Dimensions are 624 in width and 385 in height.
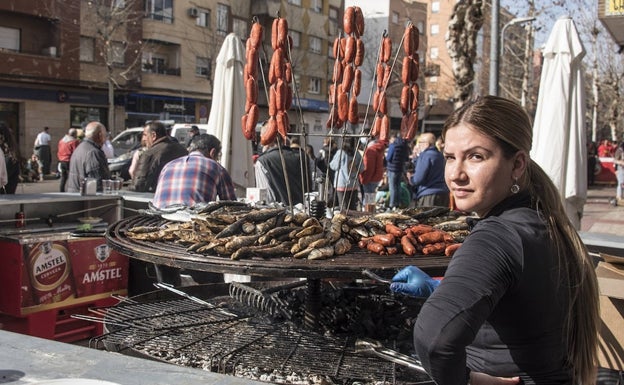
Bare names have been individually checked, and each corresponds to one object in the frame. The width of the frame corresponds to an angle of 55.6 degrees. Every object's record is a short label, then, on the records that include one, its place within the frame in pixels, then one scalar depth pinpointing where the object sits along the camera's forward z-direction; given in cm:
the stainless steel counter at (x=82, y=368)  172
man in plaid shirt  562
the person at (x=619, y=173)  1855
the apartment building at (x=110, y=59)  2895
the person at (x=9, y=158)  827
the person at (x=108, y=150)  1632
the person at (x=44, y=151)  2473
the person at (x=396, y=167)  1262
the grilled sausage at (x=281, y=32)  399
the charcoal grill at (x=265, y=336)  294
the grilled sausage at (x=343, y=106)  443
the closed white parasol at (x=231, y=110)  877
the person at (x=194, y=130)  1360
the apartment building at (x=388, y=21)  5053
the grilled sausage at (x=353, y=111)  444
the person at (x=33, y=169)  2238
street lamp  1259
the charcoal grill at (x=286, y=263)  282
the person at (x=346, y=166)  1040
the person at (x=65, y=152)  1491
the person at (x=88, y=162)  842
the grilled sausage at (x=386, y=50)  450
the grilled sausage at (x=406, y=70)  432
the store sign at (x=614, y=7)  1070
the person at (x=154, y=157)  825
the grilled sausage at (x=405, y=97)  446
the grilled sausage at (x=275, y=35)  400
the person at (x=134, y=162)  1077
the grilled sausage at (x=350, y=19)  438
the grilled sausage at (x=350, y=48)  439
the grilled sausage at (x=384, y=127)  476
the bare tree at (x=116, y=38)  3041
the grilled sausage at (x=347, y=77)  439
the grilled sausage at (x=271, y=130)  417
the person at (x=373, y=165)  1156
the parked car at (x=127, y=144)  2058
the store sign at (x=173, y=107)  3565
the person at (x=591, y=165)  2701
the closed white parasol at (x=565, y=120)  738
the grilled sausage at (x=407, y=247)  315
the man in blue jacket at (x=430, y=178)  919
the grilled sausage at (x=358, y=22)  439
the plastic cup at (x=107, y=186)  727
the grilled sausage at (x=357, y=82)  479
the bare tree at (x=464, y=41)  1238
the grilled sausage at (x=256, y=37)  411
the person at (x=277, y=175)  755
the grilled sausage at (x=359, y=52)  443
